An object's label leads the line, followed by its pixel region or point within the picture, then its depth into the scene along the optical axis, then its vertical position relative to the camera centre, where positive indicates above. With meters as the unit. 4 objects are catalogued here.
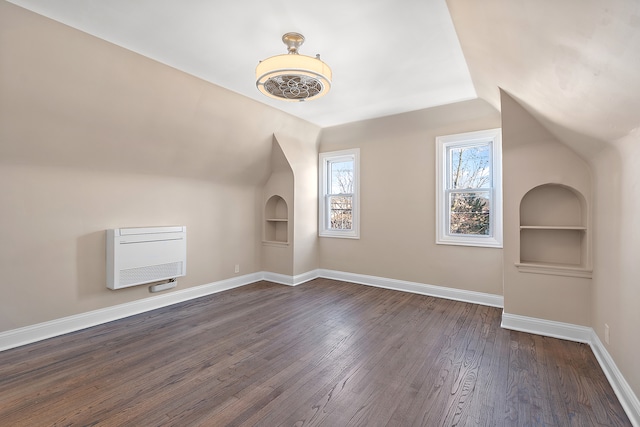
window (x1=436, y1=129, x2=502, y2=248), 3.94 +0.43
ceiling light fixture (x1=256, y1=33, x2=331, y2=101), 2.31 +1.16
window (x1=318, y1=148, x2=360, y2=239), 5.16 +0.44
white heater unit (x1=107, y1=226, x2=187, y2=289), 3.35 -0.47
